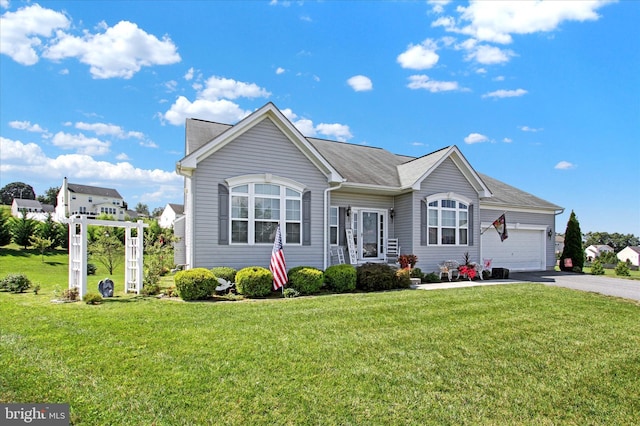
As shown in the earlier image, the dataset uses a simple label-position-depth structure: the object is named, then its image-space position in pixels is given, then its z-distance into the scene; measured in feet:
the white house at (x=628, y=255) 187.99
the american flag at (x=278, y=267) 33.24
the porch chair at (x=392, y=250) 49.11
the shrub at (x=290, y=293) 33.60
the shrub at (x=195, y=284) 30.22
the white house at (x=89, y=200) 195.62
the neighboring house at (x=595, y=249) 223.51
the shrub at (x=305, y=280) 34.76
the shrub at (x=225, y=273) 34.13
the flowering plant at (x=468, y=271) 45.93
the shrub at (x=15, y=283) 33.68
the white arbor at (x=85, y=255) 30.35
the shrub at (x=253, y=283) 32.60
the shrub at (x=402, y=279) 39.17
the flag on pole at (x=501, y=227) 52.47
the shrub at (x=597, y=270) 61.52
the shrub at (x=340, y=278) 36.50
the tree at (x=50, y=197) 289.17
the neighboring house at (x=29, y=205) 230.89
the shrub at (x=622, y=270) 60.64
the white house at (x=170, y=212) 199.21
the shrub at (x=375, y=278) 37.52
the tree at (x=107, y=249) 46.26
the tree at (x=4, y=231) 71.51
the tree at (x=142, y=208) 323.00
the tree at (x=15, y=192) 313.12
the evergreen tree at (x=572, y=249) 64.85
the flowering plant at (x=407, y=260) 44.86
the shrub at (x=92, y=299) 28.25
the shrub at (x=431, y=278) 44.96
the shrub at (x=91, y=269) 51.67
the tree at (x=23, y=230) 73.41
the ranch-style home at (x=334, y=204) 36.78
